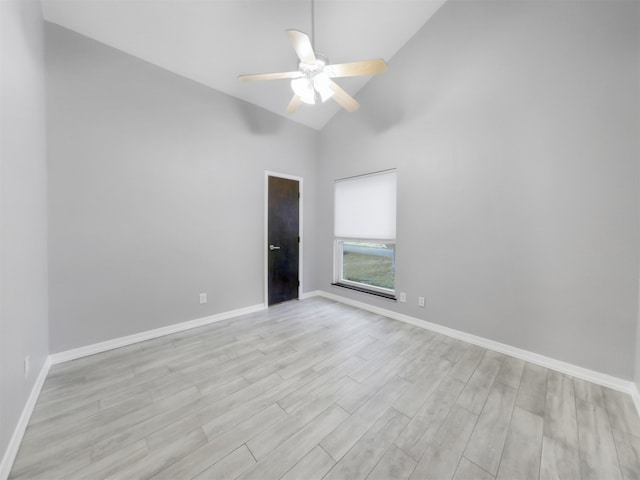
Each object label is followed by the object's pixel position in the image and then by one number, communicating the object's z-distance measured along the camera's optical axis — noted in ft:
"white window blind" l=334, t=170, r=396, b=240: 10.92
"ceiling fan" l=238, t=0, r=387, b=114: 5.69
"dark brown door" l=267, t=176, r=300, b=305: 12.15
